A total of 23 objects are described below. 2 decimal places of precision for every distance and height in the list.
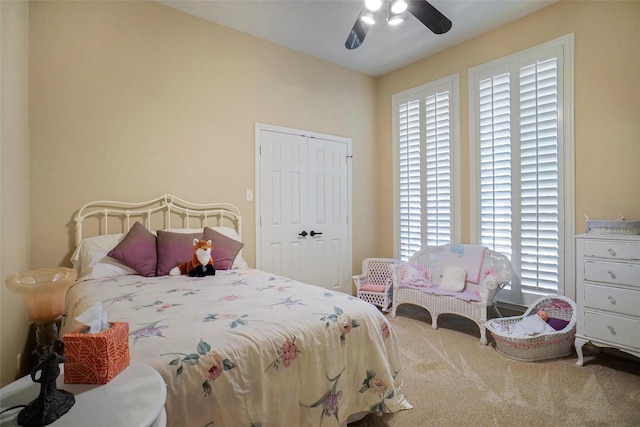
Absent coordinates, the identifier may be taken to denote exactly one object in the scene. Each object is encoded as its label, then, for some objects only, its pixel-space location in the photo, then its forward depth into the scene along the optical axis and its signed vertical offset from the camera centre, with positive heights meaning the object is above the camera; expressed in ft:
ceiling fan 7.18 +4.63
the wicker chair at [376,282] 12.59 -2.82
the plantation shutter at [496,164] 10.80 +1.69
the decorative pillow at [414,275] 11.75 -2.29
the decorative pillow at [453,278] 10.80 -2.21
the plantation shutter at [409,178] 13.56 +1.52
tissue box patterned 2.80 -1.26
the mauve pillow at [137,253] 8.00 -0.95
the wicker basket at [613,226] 7.57 -0.34
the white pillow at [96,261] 7.77 -1.13
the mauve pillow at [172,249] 8.32 -0.93
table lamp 3.17 -0.83
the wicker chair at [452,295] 9.73 -2.52
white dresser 7.14 -1.82
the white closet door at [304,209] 11.95 +0.19
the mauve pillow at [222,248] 8.86 -0.97
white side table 2.33 -1.48
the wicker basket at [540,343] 8.30 -3.40
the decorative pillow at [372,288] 12.64 -2.92
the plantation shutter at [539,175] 9.78 +1.17
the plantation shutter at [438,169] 12.47 +1.75
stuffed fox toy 8.12 -1.28
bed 3.95 -1.72
